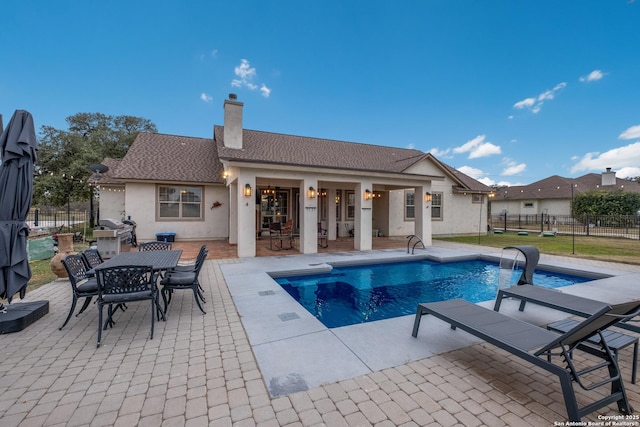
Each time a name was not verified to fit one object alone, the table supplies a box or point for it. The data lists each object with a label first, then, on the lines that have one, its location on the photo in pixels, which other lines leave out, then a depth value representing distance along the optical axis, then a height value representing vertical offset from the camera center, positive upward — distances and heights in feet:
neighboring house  90.74 +7.12
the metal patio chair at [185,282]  14.79 -4.02
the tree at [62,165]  53.88 +9.81
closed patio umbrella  11.50 +0.50
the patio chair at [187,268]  16.00 -3.96
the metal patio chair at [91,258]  15.23 -2.93
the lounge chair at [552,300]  11.13 -4.16
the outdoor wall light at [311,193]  32.42 +2.29
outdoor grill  25.52 -2.69
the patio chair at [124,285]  11.76 -3.45
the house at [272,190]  32.73 +3.60
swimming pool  17.67 -6.50
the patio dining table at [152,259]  13.93 -2.85
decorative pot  20.06 -3.52
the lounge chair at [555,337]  6.72 -4.16
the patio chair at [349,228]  50.72 -3.27
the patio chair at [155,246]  20.74 -2.83
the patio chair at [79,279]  12.84 -3.70
